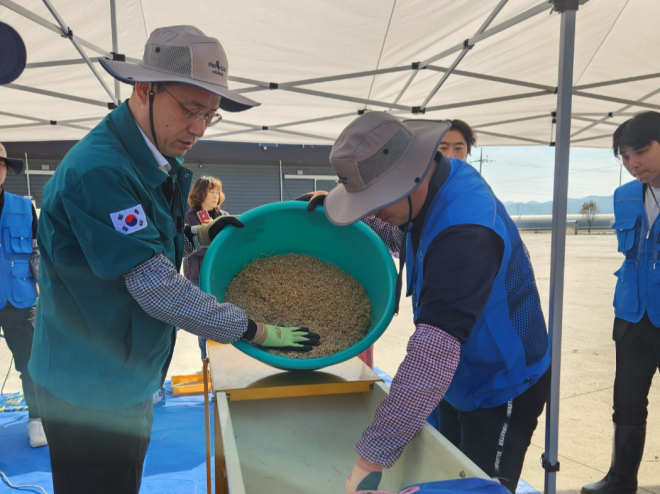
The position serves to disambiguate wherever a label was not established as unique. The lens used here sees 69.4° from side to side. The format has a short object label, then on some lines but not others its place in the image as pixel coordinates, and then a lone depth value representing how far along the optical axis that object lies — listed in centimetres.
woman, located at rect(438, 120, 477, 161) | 251
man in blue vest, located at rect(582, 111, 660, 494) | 206
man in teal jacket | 103
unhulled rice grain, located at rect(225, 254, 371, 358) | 162
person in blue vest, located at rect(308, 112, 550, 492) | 97
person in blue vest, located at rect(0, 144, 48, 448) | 265
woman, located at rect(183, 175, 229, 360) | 353
